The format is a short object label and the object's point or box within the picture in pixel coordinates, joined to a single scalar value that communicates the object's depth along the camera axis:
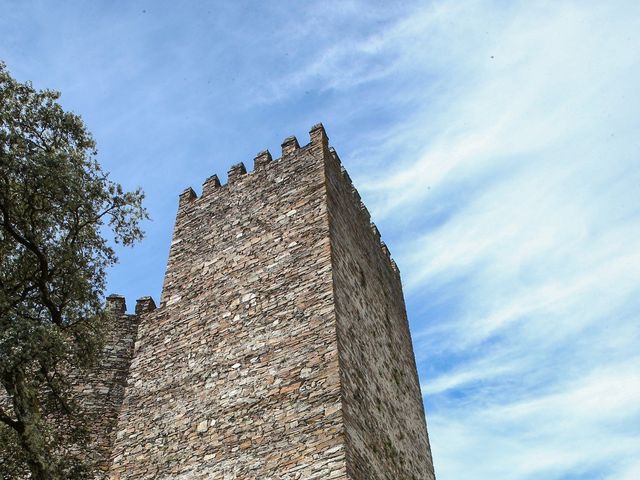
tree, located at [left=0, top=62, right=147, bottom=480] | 8.61
